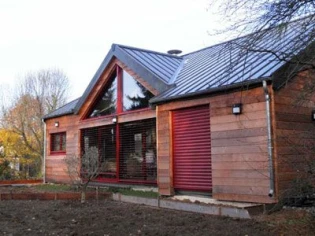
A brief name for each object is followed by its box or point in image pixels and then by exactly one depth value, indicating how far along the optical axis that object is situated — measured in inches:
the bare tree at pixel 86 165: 465.4
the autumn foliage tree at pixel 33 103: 1099.9
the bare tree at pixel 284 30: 229.0
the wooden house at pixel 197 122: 336.5
